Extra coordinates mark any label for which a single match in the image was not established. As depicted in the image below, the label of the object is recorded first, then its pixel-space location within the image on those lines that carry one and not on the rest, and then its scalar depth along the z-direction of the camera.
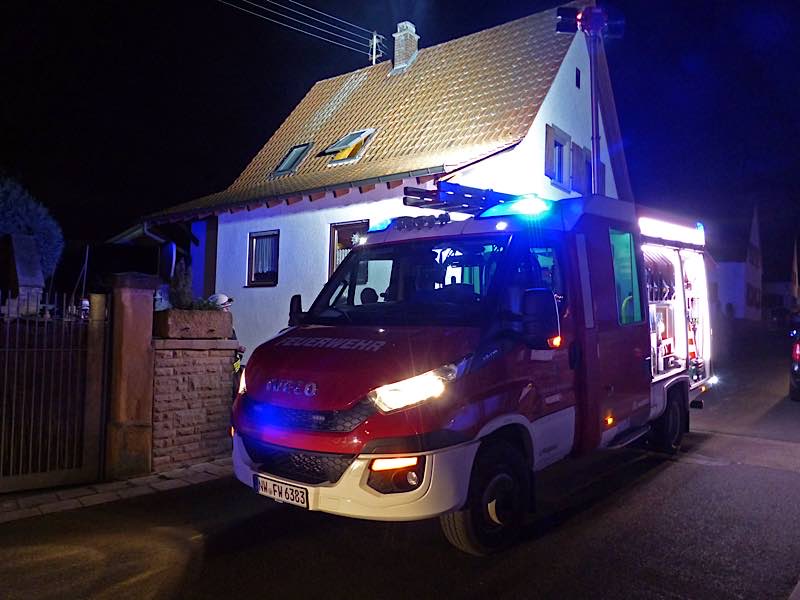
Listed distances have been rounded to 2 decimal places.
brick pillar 6.30
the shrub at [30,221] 20.84
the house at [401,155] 11.85
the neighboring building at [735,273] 38.44
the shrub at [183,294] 7.12
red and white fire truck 3.83
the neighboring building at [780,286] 50.36
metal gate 5.75
